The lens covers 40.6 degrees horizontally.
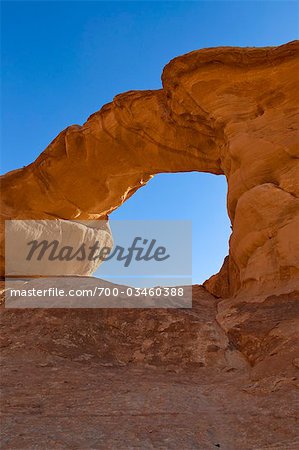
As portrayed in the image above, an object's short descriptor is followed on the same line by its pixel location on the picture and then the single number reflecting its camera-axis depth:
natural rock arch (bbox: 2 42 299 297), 8.77
